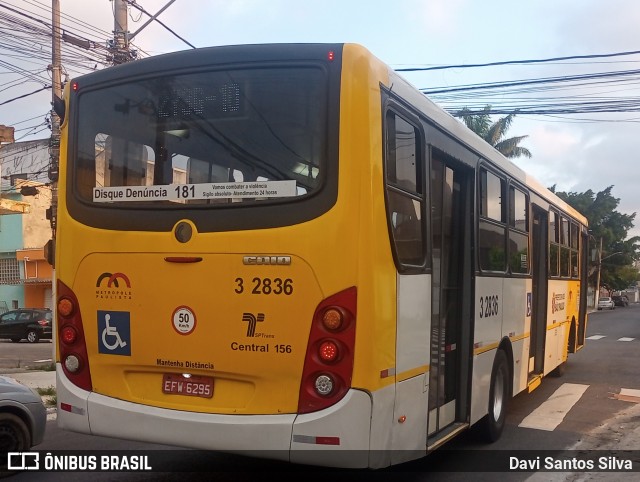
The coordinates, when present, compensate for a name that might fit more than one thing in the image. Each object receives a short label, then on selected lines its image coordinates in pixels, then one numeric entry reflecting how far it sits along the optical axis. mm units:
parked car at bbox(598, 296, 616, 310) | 71312
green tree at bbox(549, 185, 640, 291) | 65688
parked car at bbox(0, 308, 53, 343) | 26938
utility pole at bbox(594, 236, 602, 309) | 68975
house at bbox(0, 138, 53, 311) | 40031
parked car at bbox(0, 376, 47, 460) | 5543
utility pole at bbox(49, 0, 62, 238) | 15469
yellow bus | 4246
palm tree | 31906
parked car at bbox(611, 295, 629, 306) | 80938
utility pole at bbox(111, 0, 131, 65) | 13641
